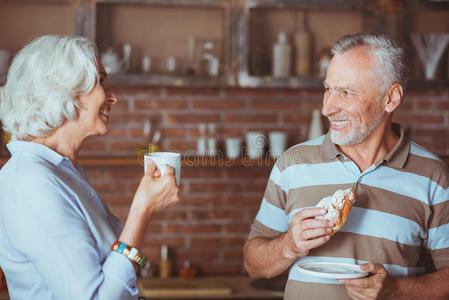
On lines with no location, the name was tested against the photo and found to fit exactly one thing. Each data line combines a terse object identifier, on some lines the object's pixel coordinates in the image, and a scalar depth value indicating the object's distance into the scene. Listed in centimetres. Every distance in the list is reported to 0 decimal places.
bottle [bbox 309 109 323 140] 339
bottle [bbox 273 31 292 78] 329
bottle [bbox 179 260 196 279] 338
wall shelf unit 319
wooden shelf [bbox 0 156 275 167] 323
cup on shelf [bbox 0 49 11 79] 309
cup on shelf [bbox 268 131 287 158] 334
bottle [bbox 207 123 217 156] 332
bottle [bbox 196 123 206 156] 335
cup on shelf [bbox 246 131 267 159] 334
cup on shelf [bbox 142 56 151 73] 324
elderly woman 129
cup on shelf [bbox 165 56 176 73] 328
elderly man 170
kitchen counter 308
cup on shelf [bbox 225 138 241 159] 332
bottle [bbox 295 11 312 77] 334
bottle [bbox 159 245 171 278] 338
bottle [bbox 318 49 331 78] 331
